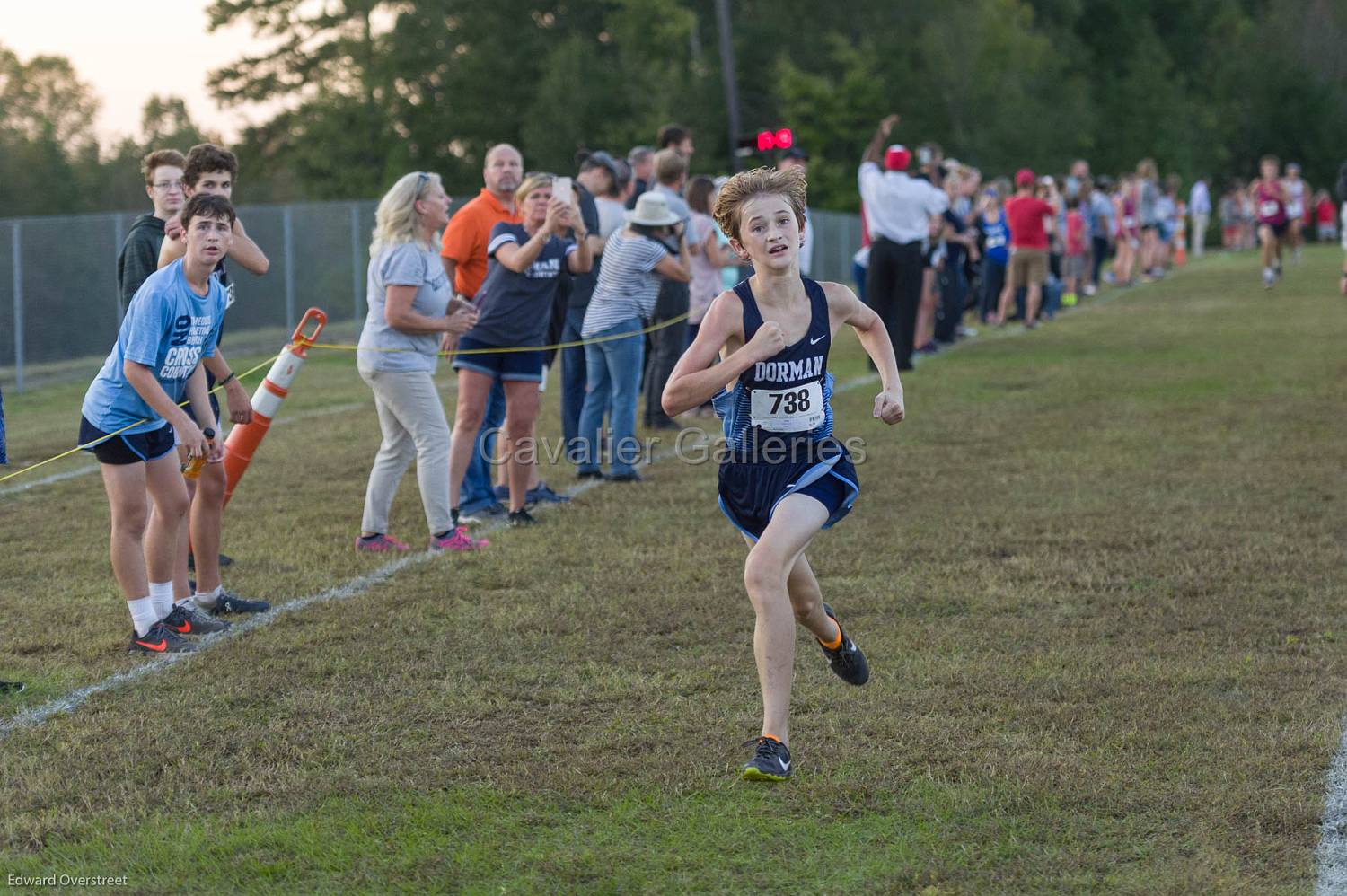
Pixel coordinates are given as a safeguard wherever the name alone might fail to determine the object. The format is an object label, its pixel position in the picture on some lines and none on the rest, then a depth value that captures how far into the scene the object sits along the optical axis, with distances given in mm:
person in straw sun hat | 20718
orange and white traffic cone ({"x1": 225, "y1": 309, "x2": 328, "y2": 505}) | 15816
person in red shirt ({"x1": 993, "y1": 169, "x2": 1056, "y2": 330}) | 41249
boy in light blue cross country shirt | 12326
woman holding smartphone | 17924
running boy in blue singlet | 9774
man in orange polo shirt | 18657
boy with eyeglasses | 14333
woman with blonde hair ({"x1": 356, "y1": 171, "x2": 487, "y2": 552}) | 15949
